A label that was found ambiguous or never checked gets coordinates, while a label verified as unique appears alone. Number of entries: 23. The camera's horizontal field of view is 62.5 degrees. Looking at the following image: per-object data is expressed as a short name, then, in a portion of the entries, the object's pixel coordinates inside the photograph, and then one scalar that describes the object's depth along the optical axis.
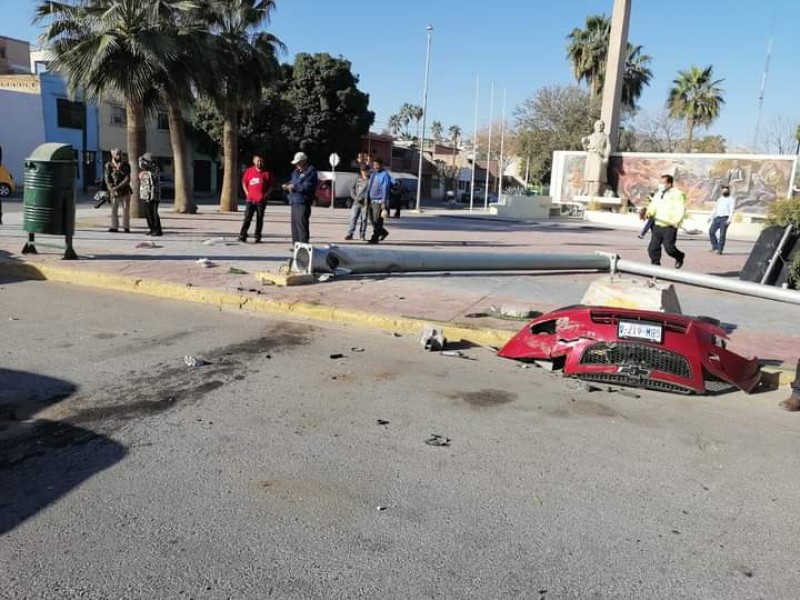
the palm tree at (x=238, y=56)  20.67
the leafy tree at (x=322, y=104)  45.88
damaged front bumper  5.20
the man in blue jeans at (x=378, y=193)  13.34
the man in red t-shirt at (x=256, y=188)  12.71
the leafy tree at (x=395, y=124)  119.88
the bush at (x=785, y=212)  11.61
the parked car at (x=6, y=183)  29.82
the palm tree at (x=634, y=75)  53.91
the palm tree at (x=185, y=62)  16.78
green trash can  9.37
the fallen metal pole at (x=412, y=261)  8.91
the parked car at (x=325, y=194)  40.03
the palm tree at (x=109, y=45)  15.56
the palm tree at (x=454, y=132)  112.34
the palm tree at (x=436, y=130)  128.75
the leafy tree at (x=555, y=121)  53.12
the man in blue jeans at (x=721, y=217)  16.50
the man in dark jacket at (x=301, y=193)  10.99
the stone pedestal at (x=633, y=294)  6.56
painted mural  34.47
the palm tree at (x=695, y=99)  54.03
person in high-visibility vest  10.53
